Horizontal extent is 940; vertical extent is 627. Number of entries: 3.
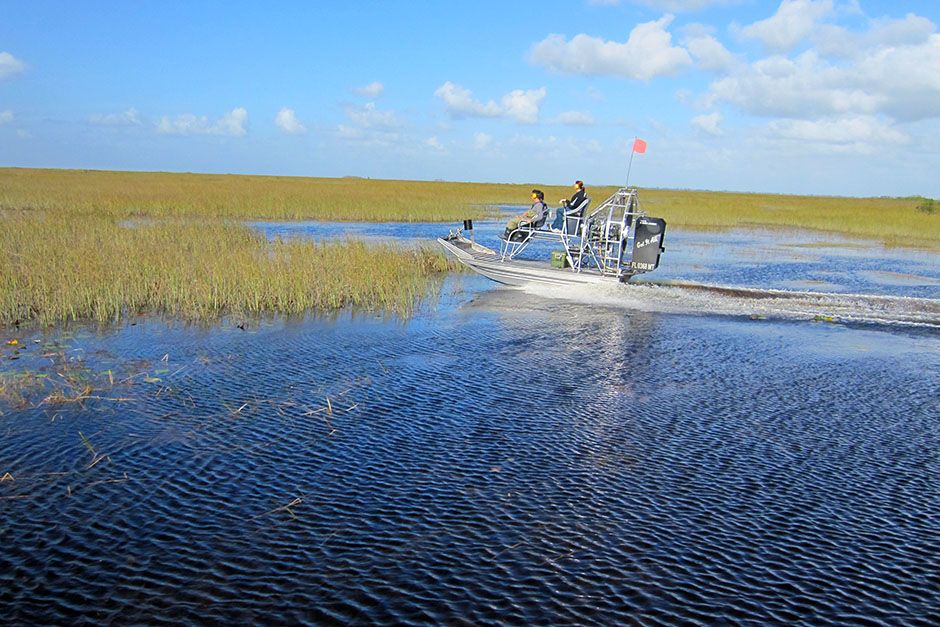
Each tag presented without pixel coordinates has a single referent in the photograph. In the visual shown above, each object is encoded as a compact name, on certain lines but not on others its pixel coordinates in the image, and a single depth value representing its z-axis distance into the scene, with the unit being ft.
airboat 49.60
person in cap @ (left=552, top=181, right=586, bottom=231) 51.59
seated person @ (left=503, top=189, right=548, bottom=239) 52.70
